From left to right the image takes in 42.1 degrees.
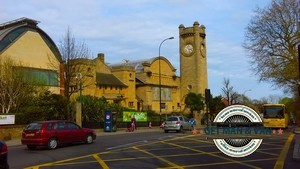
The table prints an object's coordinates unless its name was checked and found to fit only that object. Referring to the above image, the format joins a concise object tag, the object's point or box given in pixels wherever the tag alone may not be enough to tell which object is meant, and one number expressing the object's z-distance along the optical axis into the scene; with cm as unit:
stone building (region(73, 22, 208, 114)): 7250
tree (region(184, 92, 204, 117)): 7538
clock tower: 9225
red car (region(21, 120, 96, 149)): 2084
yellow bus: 4216
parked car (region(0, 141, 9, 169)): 845
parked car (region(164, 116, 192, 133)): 3744
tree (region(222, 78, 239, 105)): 9194
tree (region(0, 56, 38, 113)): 3716
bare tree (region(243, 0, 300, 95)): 3600
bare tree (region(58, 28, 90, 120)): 3766
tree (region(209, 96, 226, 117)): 7950
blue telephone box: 3962
